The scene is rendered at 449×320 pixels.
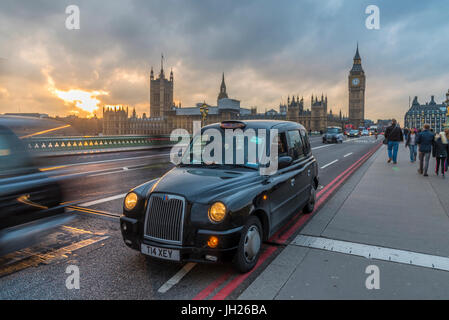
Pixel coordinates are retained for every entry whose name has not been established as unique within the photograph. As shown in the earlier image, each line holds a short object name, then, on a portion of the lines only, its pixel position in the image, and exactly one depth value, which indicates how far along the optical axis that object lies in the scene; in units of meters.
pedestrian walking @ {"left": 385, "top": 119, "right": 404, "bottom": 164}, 14.77
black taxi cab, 3.47
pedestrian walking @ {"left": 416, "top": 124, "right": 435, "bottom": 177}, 10.84
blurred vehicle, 3.36
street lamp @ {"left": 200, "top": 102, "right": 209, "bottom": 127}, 30.18
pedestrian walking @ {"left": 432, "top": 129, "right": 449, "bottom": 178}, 10.43
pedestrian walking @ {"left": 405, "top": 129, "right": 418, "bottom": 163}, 15.07
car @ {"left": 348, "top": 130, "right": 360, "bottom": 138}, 58.94
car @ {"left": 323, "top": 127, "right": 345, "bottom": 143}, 35.28
